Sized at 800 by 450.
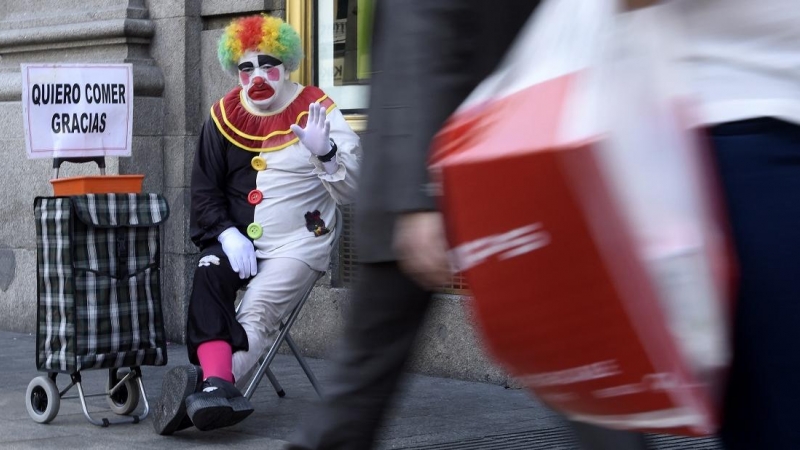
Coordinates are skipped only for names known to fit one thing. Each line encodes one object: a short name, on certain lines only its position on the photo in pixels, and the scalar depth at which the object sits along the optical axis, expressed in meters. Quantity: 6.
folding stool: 5.95
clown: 5.73
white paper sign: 6.51
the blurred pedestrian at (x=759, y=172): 1.89
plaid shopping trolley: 5.89
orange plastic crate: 6.03
